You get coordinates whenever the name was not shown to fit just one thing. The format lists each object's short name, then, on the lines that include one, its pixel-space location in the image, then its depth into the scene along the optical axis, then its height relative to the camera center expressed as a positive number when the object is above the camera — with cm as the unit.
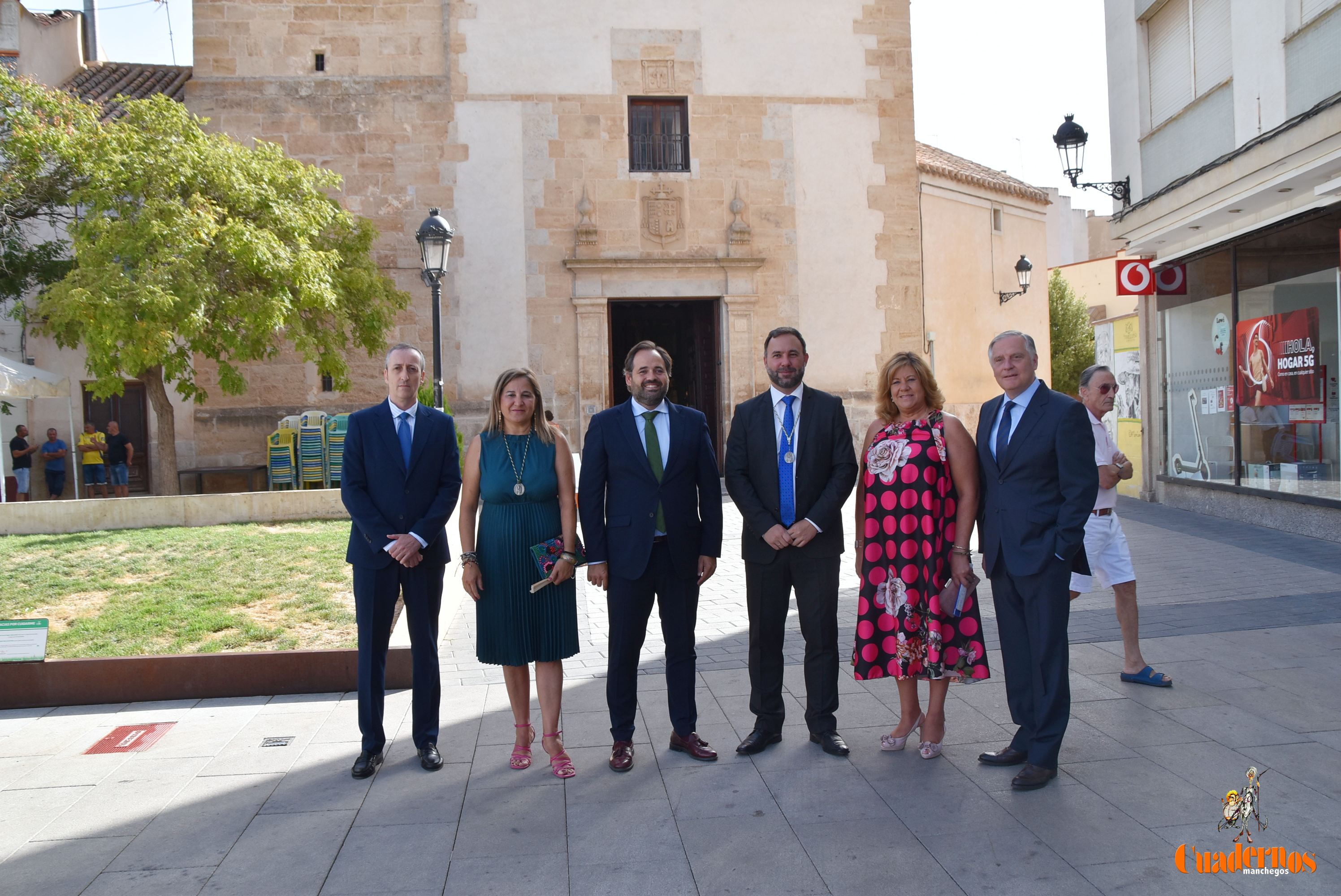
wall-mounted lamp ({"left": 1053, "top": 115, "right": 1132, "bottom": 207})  1300 +346
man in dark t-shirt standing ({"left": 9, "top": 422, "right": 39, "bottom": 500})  1717 -17
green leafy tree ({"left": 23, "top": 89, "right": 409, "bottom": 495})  1340 +251
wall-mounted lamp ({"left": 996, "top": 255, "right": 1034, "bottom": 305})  2505 +352
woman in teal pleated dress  460 -47
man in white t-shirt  557 -72
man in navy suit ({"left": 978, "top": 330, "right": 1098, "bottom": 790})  420 -50
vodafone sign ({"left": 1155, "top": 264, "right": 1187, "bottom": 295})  1356 +172
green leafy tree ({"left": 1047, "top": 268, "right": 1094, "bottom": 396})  3884 +279
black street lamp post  1216 +218
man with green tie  462 -45
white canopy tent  1471 +99
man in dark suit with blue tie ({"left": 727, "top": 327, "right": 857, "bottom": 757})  467 -43
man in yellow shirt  1781 -22
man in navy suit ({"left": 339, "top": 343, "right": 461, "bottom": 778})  465 -42
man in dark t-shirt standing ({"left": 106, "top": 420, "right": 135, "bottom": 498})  1827 -29
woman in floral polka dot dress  450 -58
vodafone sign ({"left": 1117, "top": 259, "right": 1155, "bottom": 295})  1378 +181
